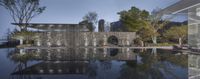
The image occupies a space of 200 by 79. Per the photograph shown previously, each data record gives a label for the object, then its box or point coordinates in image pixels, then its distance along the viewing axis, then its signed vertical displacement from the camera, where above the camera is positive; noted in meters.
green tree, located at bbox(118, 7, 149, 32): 17.33 +3.22
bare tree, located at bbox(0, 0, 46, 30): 16.16 +4.40
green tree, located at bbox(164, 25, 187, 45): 15.70 +0.65
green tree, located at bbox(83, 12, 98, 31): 22.55 +4.19
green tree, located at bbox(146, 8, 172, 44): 16.40 +2.06
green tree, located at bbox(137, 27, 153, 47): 16.38 +0.54
